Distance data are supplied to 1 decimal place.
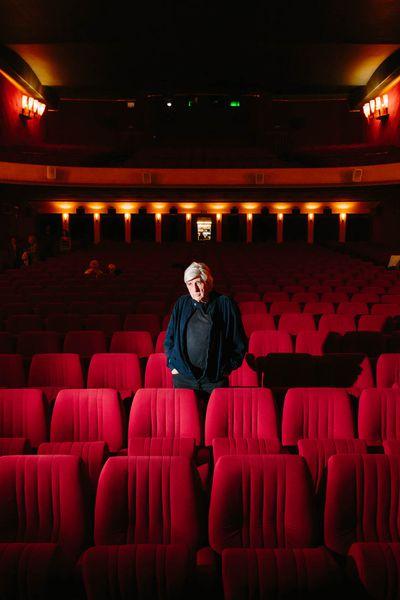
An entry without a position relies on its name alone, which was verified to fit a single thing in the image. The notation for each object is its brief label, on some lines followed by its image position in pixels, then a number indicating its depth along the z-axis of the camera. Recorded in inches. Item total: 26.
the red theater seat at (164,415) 132.6
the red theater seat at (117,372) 172.4
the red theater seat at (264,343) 211.2
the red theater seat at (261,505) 92.3
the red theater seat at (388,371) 173.2
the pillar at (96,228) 838.5
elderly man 130.6
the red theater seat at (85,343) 212.7
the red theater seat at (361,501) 93.6
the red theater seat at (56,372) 174.4
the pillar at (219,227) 841.5
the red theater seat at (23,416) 135.1
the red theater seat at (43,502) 92.1
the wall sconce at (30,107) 743.7
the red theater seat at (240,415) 131.3
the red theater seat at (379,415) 134.0
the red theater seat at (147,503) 91.7
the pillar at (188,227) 839.7
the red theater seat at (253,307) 285.0
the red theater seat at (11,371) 174.1
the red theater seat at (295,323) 249.6
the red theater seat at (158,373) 172.4
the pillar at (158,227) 845.8
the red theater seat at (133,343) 211.2
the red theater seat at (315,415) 133.7
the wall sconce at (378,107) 728.3
